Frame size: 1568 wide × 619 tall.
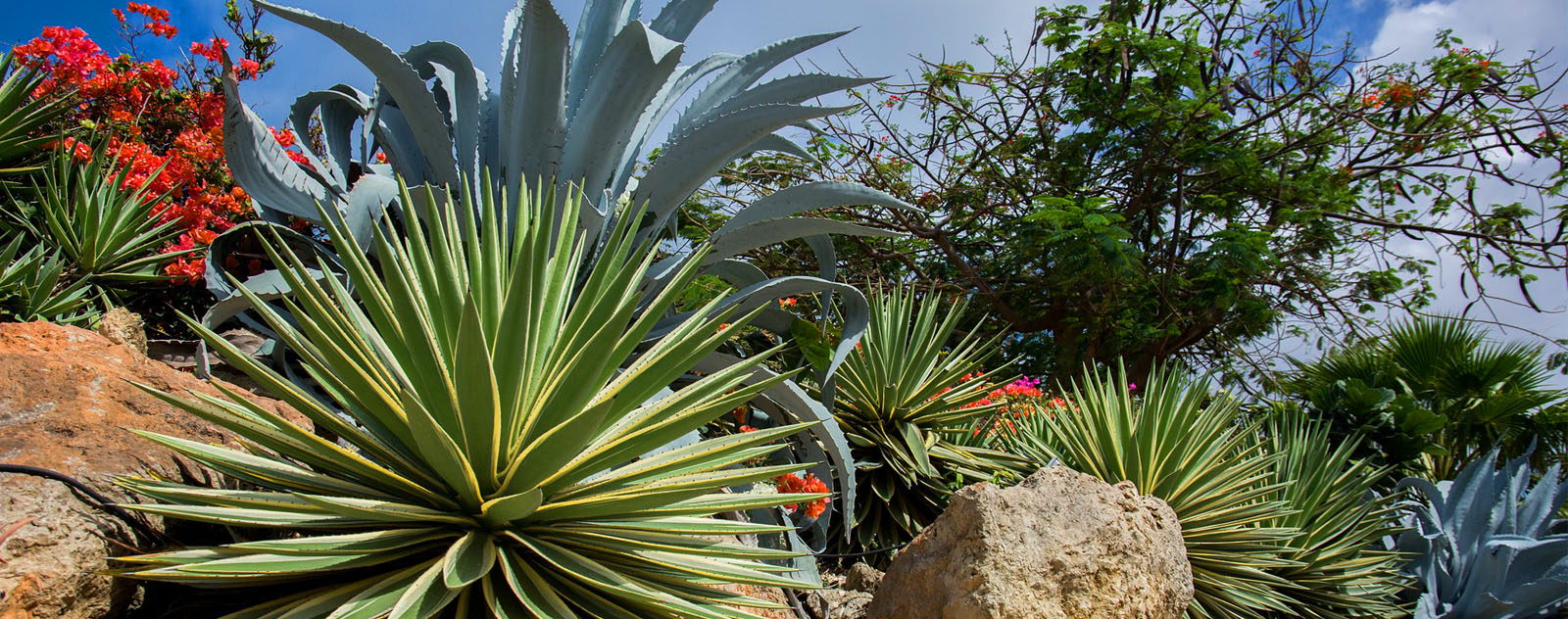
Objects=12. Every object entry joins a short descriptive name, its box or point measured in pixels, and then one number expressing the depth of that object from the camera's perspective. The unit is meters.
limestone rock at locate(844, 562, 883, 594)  2.92
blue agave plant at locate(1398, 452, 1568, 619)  4.04
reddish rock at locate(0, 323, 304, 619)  1.41
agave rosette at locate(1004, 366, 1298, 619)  3.24
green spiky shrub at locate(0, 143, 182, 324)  3.24
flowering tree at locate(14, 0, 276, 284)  3.87
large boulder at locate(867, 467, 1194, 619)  2.20
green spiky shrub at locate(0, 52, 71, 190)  3.84
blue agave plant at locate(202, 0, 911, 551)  2.35
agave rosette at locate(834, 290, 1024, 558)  3.54
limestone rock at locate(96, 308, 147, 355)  2.44
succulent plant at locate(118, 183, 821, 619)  1.42
